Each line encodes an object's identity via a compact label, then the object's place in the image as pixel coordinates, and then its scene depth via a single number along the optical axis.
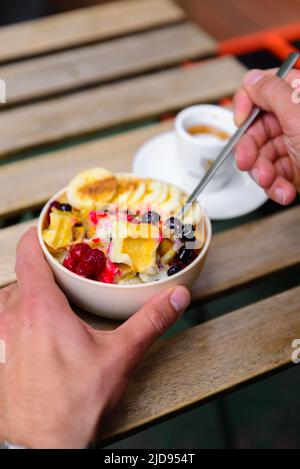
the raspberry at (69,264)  0.70
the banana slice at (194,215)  0.78
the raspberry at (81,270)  0.69
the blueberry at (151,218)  0.75
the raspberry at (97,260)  0.69
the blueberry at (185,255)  0.72
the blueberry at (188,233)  0.74
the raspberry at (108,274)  0.70
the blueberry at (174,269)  0.71
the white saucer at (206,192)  0.96
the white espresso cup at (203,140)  0.98
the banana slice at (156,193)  0.82
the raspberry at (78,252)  0.70
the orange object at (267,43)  1.44
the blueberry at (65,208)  0.78
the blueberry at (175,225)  0.74
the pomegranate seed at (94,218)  0.77
